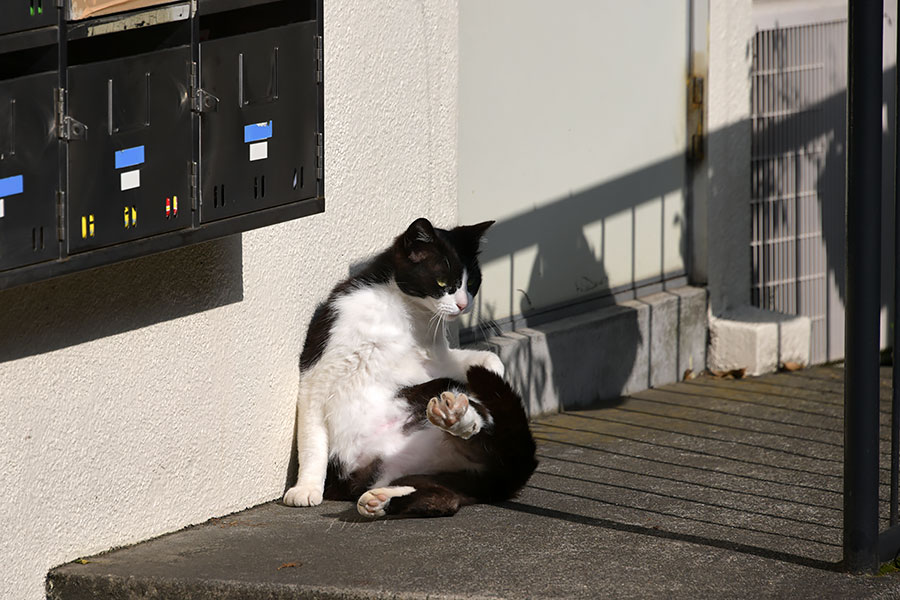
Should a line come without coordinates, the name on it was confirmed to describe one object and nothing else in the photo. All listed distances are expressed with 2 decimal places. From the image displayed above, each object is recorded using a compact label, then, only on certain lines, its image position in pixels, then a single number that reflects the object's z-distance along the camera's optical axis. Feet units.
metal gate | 46.75
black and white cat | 28.30
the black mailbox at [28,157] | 21.48
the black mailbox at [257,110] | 25.61
